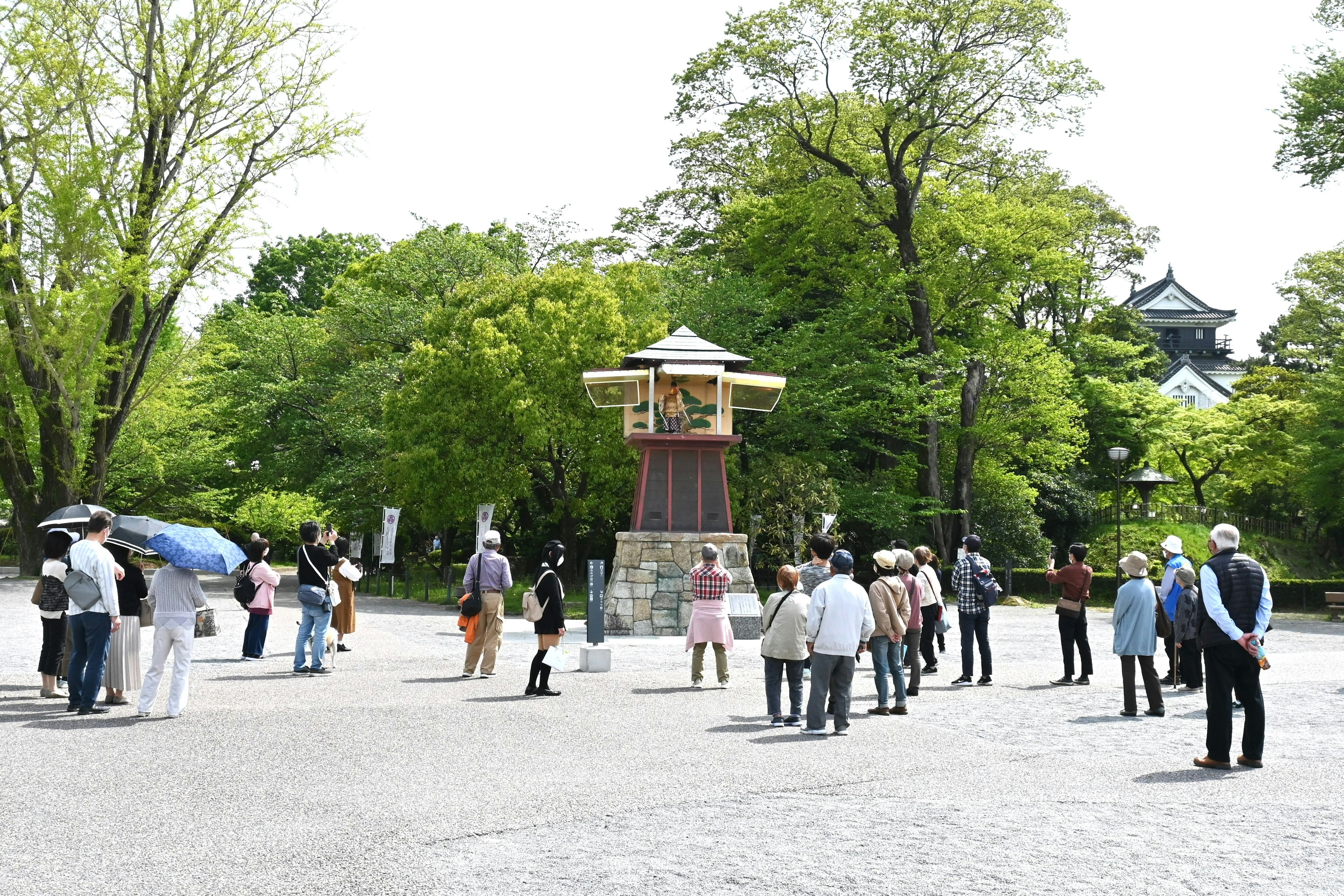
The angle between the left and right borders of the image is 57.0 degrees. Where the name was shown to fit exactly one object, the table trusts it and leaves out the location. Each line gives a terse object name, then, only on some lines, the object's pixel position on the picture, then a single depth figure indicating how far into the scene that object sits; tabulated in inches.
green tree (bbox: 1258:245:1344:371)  1898.4
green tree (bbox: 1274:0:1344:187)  1299.2
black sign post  640.4
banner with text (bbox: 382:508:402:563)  1206.9
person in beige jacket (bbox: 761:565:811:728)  430.6
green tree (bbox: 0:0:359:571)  1034.1
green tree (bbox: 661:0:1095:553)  1378.0
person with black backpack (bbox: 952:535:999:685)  543.5
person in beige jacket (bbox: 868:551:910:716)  456.1
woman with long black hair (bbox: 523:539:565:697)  498.9
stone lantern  1644.9
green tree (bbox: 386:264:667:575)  1237.7
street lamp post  1277.4
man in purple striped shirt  537.3
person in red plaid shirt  532.1
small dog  609.3
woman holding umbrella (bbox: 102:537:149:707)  450.6
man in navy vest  339.3
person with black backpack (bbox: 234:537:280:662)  612.7
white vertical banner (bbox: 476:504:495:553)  1091.3
